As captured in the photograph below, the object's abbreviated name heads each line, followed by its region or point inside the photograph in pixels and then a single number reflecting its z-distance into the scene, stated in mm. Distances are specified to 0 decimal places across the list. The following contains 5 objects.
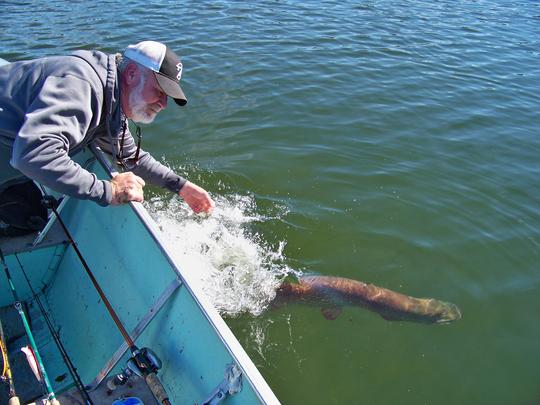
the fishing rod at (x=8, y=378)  2522
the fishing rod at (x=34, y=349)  2711
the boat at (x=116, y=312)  2736
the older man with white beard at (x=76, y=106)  2600
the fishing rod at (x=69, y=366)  2828
